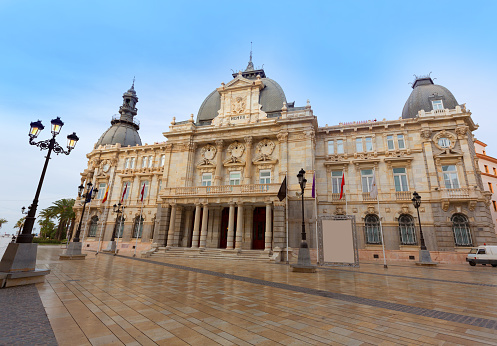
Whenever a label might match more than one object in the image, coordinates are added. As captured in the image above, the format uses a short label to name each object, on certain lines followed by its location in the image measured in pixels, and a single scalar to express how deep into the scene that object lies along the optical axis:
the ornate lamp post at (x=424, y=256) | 19.02
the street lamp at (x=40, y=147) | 8.98
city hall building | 23.00
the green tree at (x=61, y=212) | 48.50
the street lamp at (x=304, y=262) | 13.60
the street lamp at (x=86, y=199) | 19.02
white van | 19.36
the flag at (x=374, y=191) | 18.89
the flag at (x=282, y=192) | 19.20
